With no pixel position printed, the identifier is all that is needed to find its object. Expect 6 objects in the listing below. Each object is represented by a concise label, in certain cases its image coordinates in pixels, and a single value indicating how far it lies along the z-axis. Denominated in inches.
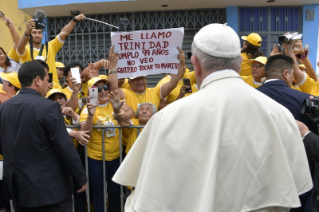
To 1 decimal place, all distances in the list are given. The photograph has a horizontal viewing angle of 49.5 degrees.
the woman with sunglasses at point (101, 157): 162.6
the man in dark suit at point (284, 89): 133.4
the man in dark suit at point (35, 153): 124.3
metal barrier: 155.9
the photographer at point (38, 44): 206.1
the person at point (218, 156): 67.5
